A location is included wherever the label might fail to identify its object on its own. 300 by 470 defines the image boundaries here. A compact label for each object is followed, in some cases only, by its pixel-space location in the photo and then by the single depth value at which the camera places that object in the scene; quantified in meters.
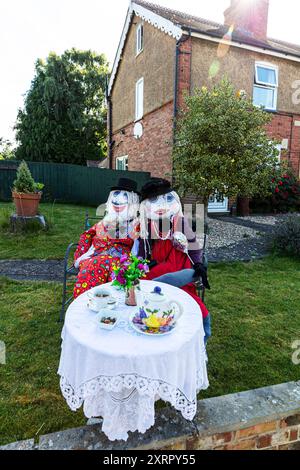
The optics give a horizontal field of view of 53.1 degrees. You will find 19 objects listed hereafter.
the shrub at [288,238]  5.99
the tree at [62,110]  20.95
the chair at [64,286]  3.28
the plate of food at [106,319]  1.65
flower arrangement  1.94
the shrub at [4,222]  6.96
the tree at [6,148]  28.78
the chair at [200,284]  3.09
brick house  9.84
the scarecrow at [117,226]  3.21
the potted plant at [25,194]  6.80
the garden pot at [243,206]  11.07
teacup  1.87
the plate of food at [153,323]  1.62
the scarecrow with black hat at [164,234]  2.74
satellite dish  13.06
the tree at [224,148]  6.99
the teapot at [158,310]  1.65
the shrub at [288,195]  11.55
